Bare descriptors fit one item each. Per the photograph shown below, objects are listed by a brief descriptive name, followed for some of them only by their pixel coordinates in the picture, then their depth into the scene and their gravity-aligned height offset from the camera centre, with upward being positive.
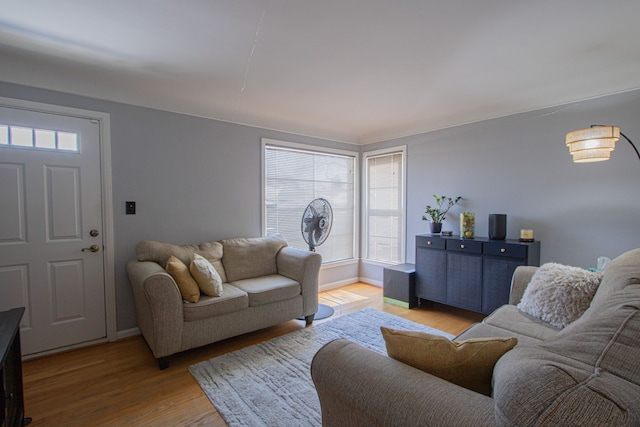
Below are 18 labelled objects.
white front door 2.28 -0.17
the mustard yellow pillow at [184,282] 2.33 -0.60
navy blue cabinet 2.78 -0.64
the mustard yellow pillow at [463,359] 0.91 -0.47
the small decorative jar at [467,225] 3.19 -0.21
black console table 1.20 -0.78
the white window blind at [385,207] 4.12 -0.02
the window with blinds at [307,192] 3.74 +0.19
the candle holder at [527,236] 2.84 -0.29
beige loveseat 2.18 -0.75
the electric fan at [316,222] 3.39 -0.18
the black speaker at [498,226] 2.97 -0.21
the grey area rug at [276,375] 1.75 -1.20
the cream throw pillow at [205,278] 2.45 -0.59
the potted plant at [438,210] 3.49 -0.06
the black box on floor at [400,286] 3.47 -0.95
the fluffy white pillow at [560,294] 1.74 -0.54
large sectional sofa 0.57 -0.39
